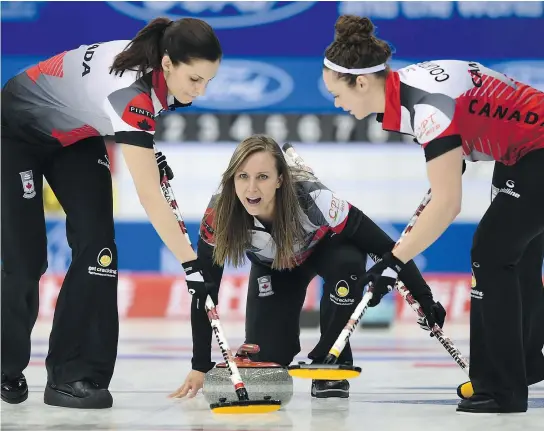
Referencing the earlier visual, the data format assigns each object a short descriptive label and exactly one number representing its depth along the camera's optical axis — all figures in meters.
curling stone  7.96
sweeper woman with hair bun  7.59
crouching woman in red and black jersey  8.66
